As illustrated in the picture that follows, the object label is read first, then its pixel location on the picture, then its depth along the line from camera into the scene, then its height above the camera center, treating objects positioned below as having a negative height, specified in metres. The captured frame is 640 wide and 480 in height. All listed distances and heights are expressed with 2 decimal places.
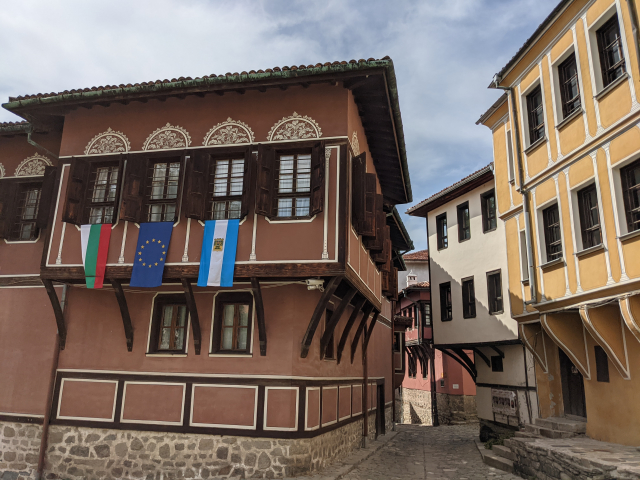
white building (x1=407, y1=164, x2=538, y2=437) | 14.65 +2.41
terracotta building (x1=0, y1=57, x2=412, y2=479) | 9.63 +1.73
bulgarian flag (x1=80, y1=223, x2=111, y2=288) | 10.21 +2.30
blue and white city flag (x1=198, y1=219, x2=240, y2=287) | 9.52 +2.15
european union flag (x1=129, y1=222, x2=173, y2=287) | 9.84 +2.17
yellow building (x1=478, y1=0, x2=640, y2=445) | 8.54 +3.26
